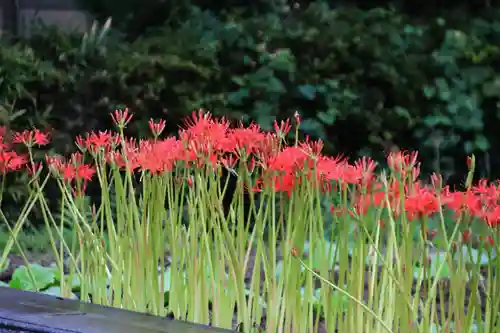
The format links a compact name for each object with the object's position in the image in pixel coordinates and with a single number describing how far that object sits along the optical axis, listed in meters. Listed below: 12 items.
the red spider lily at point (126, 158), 4.69
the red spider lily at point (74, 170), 4.95
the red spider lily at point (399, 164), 3.69
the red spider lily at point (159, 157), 4.56
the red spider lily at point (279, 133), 4.25
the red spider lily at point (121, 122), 4.67
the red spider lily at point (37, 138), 4.92
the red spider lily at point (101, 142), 4.92
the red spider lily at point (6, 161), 5.14
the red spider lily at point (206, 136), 4.38
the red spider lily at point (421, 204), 3.74
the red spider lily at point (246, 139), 4.32
